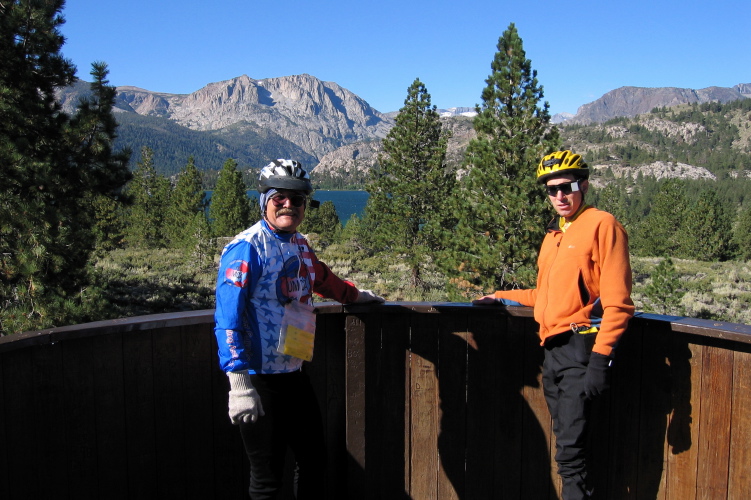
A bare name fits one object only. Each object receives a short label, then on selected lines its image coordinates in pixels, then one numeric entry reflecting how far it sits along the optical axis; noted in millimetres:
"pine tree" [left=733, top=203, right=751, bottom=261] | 41594
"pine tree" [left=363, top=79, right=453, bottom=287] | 23609
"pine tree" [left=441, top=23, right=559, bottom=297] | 15555
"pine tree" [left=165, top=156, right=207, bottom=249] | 37094
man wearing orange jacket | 2475
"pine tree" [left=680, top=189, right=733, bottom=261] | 38156
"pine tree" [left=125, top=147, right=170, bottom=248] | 37375
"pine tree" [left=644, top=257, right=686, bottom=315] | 16750
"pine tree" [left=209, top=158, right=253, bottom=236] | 33500
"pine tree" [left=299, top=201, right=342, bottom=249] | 52938
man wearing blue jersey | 2316
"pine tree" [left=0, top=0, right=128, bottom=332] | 8383
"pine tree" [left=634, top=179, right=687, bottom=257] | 41438
